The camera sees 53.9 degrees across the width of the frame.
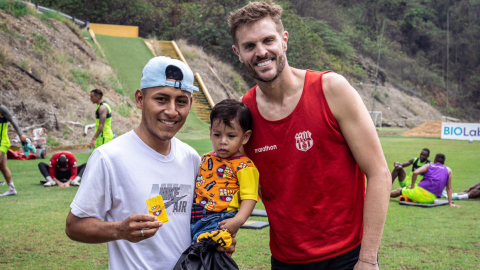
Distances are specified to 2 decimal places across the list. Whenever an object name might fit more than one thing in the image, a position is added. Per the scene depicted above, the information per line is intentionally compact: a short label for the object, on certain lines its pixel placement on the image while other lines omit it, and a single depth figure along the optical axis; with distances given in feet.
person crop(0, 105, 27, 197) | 30.83
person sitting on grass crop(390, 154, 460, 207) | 34.71
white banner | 91.82
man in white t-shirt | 7.23
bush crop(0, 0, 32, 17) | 86.19
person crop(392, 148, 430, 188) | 39.55
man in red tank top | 8.21
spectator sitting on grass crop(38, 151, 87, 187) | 37.22
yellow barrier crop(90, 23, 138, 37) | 133.22
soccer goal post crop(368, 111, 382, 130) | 160.31
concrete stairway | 101.71
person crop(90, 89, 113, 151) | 39.78
